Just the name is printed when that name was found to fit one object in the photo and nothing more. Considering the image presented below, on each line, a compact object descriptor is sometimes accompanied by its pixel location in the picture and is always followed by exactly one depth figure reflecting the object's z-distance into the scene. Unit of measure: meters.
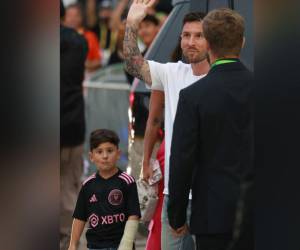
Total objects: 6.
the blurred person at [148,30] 19.84
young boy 11.42
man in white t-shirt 11.32
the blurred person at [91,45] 28.19
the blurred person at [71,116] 18.66
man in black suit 9.62
